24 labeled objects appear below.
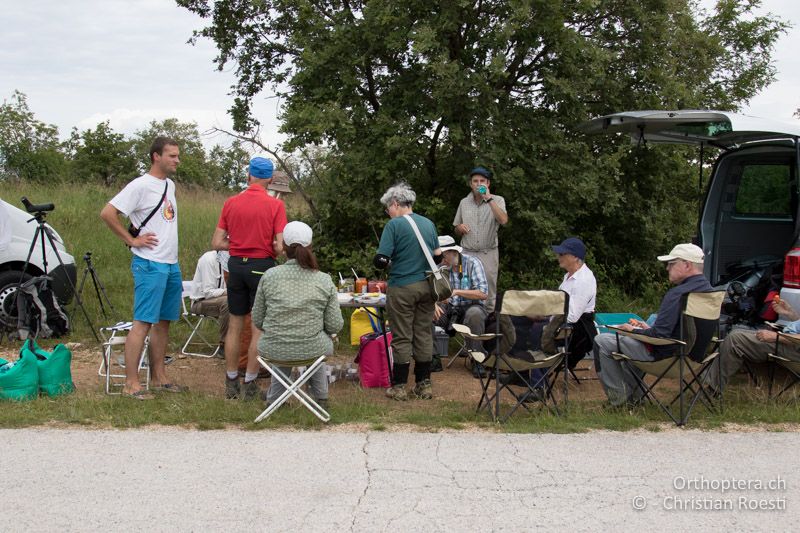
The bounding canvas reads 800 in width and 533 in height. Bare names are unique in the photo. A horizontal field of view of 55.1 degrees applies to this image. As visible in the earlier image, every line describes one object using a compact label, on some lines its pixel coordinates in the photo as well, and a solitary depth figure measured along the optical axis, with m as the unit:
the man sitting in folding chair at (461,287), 7.41
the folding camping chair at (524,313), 5.57
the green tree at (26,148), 20.22
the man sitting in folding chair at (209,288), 8.12
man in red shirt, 6.11
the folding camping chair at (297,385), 5.39
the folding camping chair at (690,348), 5.36
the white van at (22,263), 8.35
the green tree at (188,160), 25.05
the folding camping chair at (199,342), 8.20
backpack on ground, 8.26
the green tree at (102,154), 23.70
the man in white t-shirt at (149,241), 6.05
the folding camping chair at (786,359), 5.69
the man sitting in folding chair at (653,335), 5.49
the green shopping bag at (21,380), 5.81
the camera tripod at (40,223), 8.04
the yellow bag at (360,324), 8.00
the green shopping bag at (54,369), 6.00
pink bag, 6.65
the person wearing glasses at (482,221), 7.93
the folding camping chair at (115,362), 6.34
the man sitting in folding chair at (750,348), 5.78
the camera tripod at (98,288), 9.11
